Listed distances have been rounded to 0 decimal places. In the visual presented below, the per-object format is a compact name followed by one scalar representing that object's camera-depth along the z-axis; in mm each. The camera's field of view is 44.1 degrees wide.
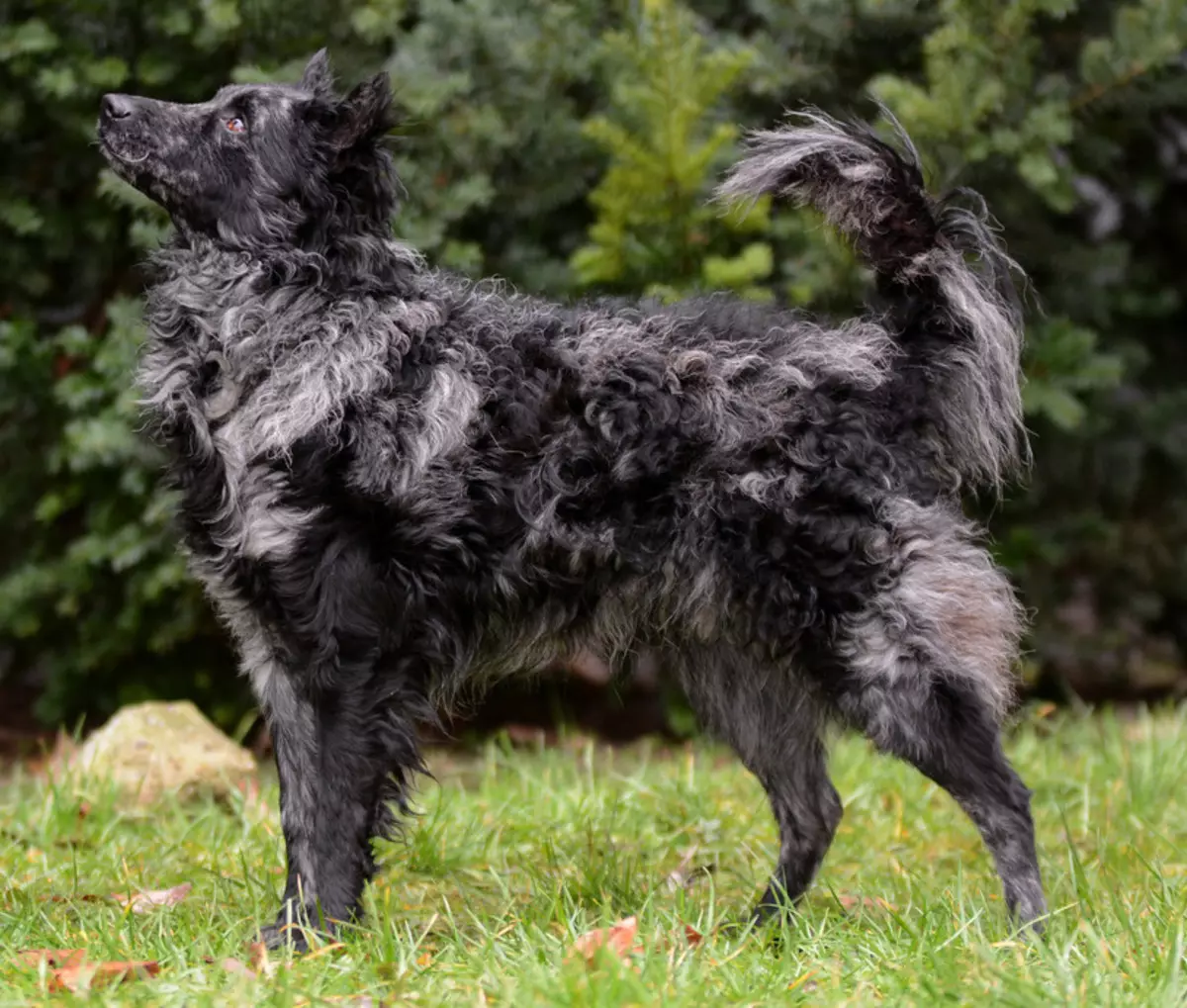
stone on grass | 5055
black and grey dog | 3498
